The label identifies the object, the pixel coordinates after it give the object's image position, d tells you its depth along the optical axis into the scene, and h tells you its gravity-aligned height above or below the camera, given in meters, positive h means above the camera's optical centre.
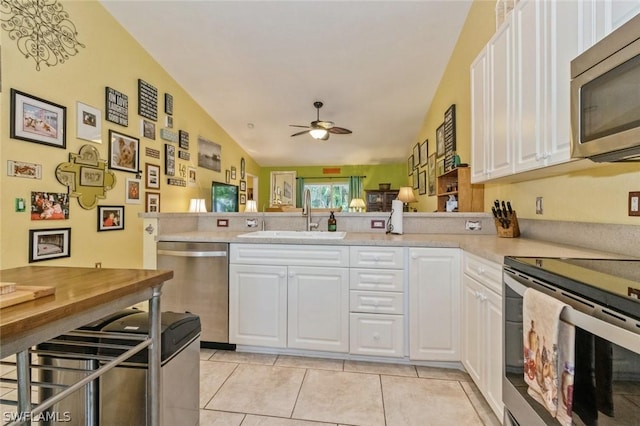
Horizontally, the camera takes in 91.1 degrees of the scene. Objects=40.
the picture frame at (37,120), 2.65 +0.83
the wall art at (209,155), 5.76 +1.12
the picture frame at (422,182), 5.85 +0.60
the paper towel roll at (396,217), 2.63 -0.04
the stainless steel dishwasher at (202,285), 2.49 -0.58
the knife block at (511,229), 2.34 -0.12
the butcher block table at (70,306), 0.68 -0.24
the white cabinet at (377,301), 2.26 -0.64
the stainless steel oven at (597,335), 0.77 -0.31
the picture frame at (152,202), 4.29 +0.15
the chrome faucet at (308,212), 2.94 +0.01
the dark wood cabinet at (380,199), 8.34 +0.38
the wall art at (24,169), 2.62 +0.37
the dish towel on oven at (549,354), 0.94 -0.45
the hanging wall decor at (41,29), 2.64 +1.66
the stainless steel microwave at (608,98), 0.96 +0.40
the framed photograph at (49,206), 2.81 +0.06
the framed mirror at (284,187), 9.49 +0.78
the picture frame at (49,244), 2.79 -0.30
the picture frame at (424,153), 5.79 +1.16
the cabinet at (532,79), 1.31 +0.72
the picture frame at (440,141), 4.67 +1.12
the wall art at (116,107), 3.65 +1.27
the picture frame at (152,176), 4.30 +0.51
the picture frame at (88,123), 3.28 +0.96
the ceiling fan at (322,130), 4.83 +1.31
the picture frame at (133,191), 3.94 +0.27
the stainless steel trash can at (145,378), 1.17 -0.64
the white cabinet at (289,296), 2.34 -0.64
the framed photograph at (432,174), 5.10 +0.66
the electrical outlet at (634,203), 1.40 +0.05
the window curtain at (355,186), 9.33 +0.80
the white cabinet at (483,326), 1.57 -0.64
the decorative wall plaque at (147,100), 4.19 +1.54
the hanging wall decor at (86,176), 3.14 +0.38
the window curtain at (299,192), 9.40 +0.63
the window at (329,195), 9.54 +0.55
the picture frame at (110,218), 3.53 -0.07
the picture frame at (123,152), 3.72 +0.75
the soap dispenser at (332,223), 2.87 -0.09
